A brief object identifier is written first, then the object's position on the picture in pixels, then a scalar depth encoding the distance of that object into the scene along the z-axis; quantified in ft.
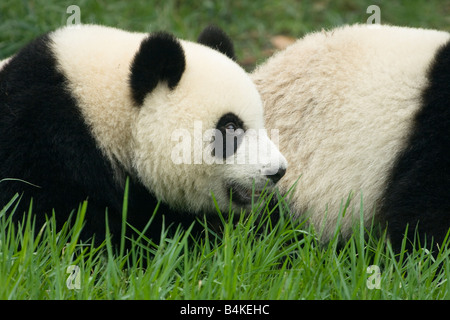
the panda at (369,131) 23.86
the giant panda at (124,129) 22.75
